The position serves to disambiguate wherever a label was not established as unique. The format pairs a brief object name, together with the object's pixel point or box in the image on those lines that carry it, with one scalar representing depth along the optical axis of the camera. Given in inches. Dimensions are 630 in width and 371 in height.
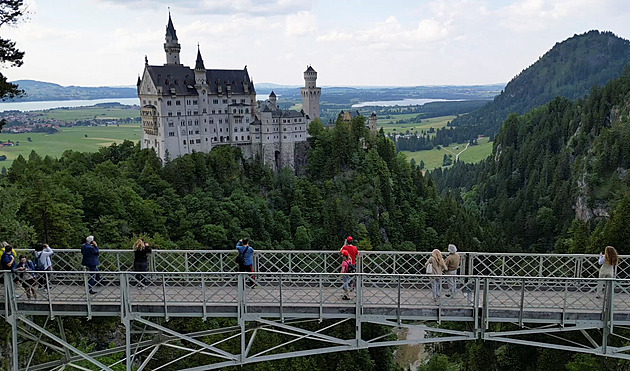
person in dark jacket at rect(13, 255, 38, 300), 537.3
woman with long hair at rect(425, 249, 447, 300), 557.6
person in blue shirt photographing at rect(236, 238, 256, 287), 586.6
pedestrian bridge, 526.3
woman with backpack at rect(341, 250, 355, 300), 568.9
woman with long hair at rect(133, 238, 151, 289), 583.2
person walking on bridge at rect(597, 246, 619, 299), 553.0
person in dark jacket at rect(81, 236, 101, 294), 584.4
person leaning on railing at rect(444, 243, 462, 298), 555.5
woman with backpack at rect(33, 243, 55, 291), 577.6
